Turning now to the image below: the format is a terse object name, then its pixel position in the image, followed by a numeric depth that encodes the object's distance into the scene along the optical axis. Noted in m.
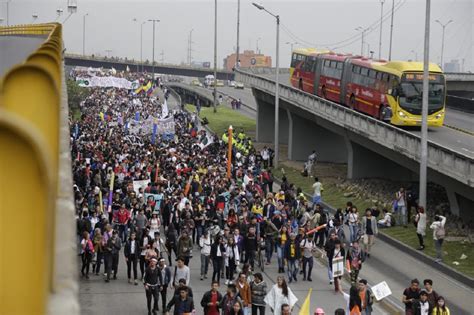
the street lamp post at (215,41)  74.31
